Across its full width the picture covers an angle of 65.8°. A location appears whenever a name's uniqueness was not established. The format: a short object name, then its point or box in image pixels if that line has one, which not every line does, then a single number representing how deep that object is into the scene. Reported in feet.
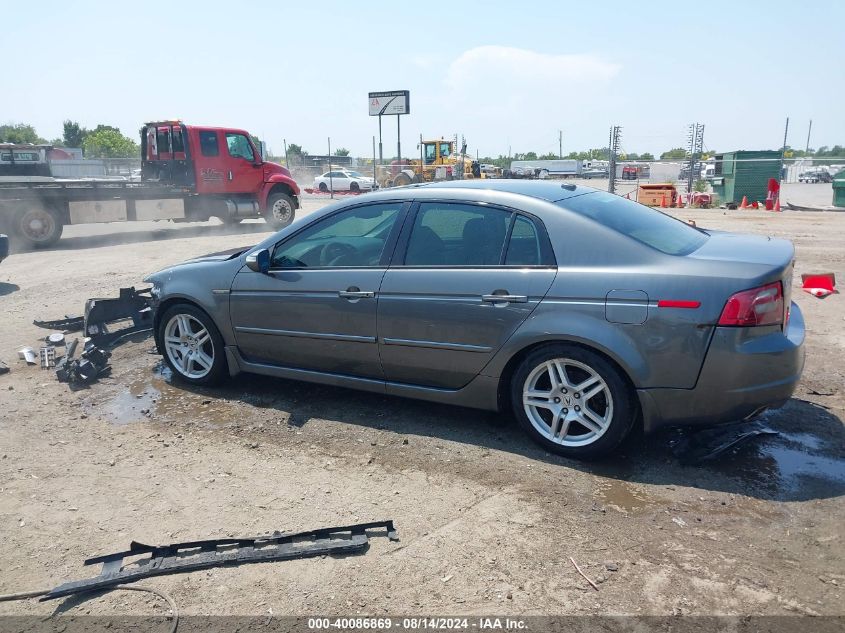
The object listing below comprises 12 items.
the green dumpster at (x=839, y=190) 62.50
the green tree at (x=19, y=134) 200.84
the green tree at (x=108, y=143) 185.02
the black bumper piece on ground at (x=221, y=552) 9.44
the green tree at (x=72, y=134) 235.20
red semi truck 46.44
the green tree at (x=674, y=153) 188.18
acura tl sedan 11.40
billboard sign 92.12
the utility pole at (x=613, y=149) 68.39
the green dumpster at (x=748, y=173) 66.54
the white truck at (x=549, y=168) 165.19
